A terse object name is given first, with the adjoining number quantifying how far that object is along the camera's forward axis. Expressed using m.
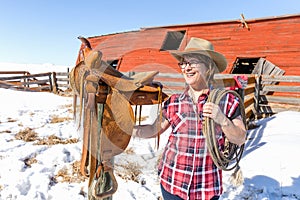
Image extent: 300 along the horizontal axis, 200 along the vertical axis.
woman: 1.40
